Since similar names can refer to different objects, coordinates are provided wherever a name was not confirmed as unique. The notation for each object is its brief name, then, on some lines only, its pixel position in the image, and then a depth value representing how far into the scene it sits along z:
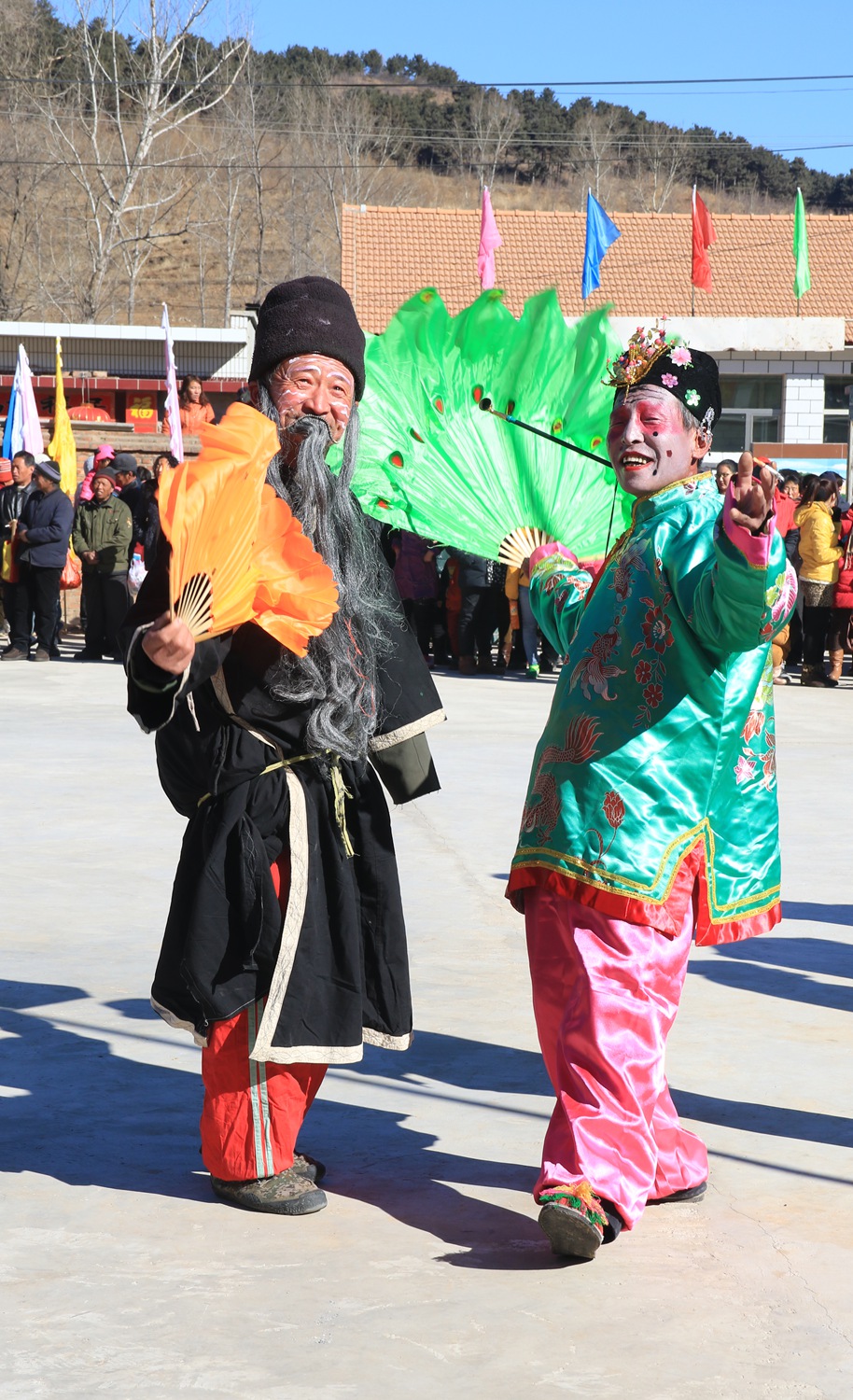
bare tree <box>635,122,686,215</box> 59.09
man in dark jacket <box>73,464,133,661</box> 12.84
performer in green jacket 2.79
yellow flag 15.41
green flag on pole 21.89
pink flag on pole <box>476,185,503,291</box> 22.50
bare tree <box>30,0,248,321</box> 36.31
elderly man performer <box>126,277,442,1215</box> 2.87
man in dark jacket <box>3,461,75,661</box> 12.54
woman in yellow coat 11.85
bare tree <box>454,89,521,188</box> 61.78
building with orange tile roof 22.59
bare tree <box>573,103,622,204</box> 56.62
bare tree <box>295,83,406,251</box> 49.28
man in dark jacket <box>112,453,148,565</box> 13.09
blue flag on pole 19.25
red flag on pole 22.34
